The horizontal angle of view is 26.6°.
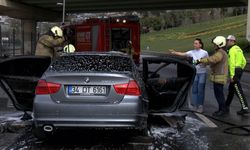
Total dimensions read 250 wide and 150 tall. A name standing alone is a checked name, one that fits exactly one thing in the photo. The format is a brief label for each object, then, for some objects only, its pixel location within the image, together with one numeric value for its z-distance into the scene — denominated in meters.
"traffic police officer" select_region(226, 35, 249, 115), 11.45
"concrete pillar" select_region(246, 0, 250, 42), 40.42
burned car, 7.44
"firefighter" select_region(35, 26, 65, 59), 10.56
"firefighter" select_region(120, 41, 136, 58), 27.01
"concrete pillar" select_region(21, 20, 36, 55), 58.41
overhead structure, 47.84
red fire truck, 27.27
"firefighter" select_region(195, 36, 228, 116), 11.03
